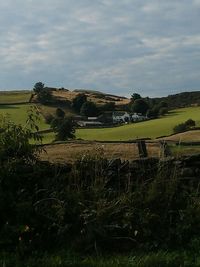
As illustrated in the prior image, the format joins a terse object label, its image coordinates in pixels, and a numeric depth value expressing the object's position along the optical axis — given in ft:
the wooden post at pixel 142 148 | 36.83
